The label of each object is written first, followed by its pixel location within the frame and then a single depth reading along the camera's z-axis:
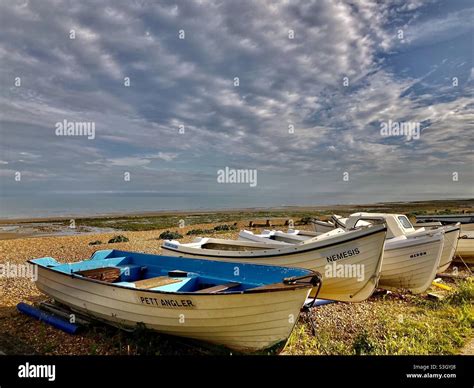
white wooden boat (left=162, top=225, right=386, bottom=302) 8.02
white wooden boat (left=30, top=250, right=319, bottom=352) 5.42
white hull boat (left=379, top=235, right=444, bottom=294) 9.50
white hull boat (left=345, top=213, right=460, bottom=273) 10.78
